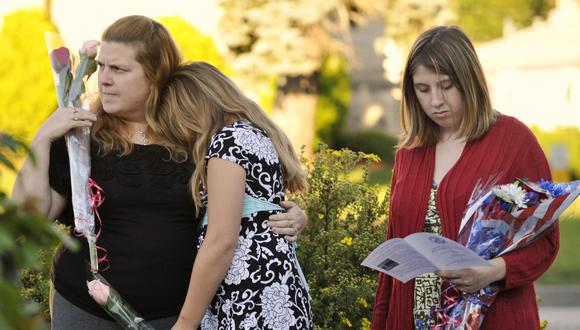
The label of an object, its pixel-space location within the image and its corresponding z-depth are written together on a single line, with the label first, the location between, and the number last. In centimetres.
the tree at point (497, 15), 6125
